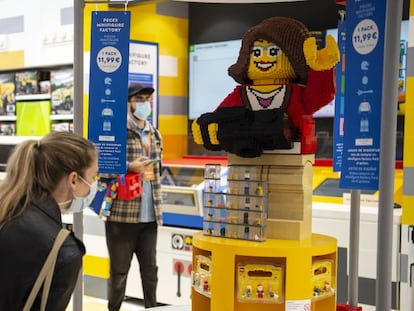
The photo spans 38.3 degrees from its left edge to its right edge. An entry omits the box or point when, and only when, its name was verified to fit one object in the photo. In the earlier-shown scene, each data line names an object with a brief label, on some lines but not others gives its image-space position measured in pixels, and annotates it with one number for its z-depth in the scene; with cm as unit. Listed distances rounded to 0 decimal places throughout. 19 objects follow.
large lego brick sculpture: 237
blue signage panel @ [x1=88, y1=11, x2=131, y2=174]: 284
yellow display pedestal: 227
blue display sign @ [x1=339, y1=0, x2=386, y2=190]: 240
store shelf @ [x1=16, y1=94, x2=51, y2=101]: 623
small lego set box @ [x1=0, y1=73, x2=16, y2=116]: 664
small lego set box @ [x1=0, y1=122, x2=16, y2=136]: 675
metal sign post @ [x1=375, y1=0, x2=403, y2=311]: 230
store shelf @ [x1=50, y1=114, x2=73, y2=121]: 596
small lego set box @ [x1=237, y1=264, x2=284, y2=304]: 229
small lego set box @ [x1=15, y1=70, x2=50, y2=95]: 625
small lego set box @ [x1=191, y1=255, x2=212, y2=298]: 243
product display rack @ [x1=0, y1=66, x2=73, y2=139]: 601
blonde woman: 178
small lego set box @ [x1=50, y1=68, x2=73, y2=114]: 595
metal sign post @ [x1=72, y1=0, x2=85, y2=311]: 277
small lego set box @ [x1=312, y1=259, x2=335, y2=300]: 240
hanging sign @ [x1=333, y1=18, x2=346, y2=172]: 295
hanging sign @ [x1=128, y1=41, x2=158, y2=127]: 553
